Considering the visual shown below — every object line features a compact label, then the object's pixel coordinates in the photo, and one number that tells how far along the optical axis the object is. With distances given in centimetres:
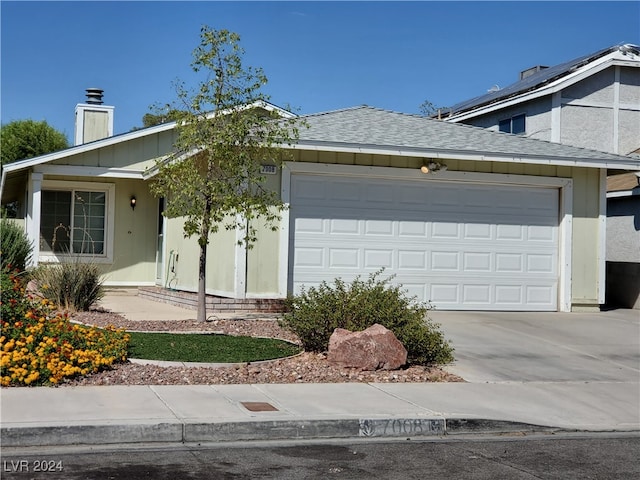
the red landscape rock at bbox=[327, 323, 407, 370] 991
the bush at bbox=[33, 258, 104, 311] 1397
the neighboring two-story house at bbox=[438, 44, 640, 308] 2327
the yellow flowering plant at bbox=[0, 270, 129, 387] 831
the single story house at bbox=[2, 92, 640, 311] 1509
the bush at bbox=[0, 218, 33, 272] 1645
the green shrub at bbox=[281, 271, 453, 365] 1056
